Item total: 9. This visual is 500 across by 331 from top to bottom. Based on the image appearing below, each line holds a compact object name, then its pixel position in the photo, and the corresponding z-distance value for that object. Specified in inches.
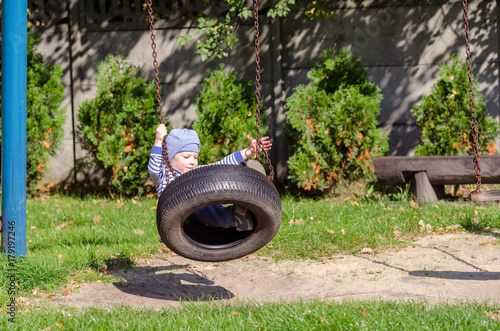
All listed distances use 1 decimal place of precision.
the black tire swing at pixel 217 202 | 280.7
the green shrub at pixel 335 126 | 609.6
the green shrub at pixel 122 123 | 641.0
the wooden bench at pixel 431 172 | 530.0
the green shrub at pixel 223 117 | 621.0
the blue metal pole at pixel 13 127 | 359.3
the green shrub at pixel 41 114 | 655.8
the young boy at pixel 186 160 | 316.5
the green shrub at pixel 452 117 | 607.5
